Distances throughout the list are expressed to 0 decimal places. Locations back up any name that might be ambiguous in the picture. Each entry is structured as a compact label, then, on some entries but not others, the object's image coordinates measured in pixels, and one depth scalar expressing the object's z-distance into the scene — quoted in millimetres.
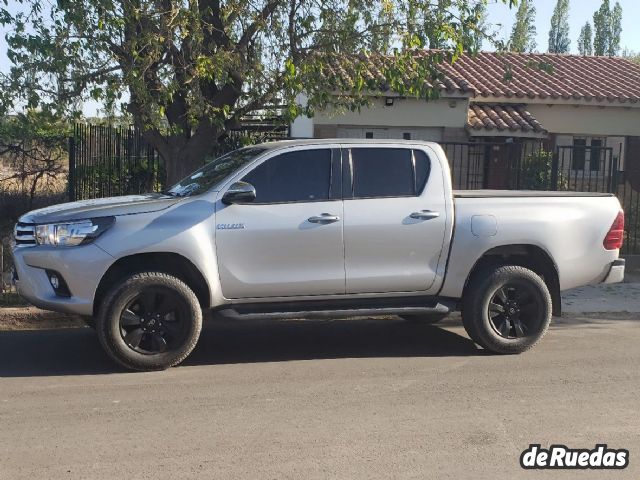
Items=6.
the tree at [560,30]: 66525
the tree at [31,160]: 13460
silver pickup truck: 6285
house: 16406
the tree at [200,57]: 8883
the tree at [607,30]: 61625
